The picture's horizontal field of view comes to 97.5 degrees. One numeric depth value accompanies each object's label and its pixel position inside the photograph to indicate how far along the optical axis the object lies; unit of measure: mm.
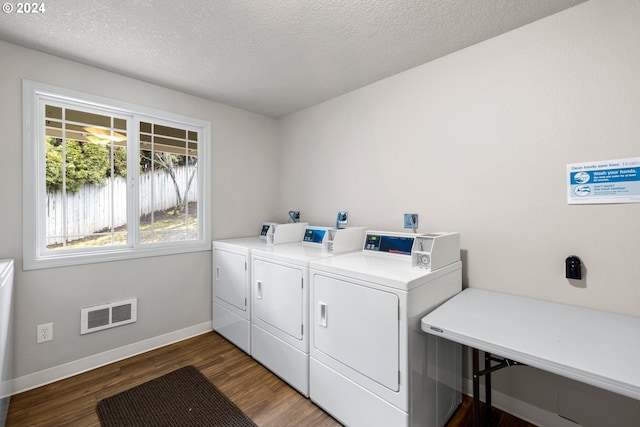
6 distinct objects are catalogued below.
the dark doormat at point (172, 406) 1744
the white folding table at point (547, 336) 998
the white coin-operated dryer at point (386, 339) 1440
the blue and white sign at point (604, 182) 1459
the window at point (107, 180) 2109
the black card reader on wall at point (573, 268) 1578
